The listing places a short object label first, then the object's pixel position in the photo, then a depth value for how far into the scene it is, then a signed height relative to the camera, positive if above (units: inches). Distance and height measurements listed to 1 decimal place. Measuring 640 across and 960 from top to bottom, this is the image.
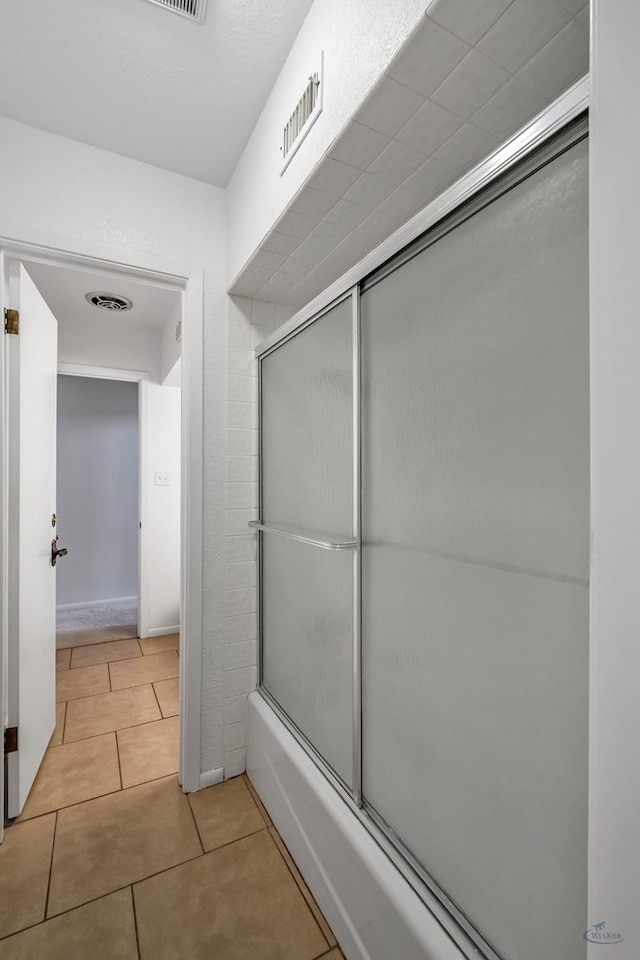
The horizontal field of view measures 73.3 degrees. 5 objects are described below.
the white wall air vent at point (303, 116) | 43.0 +38.5
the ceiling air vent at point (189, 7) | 44.2 +48.5
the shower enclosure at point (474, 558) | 26.3 -6.6
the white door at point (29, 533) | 62.8 -9.4
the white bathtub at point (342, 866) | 35.5 -39.7
